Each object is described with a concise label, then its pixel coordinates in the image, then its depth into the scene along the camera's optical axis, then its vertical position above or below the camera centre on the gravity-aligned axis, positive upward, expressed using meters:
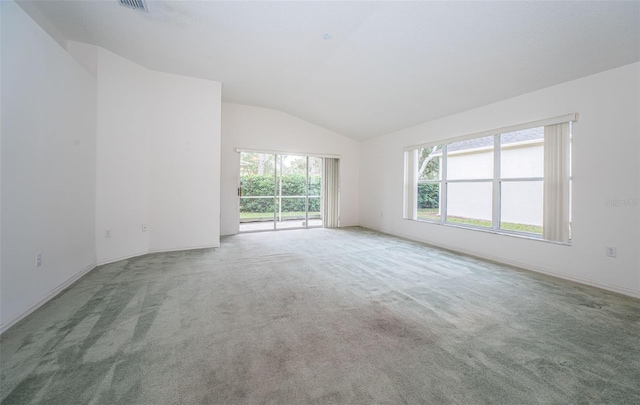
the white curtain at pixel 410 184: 5.84 +0.44
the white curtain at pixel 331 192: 7.52 +0.31
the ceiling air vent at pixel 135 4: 2.71 +2.13
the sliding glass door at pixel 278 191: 6.74 +0.31
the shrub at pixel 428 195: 5.44 +0.18
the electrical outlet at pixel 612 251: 2.93 -0.54
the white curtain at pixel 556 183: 3.35 +0.29
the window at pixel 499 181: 3.44 +0.39
